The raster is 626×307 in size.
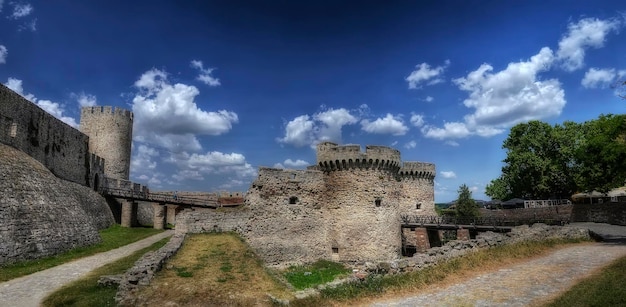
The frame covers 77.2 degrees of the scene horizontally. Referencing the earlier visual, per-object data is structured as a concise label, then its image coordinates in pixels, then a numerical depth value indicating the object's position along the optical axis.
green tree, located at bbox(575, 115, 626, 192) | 20.84
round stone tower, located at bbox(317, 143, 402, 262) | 26.33
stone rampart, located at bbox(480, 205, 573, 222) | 36.94
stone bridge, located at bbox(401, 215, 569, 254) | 30.98
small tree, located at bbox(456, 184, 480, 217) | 40.19
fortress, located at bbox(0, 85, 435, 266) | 24.78
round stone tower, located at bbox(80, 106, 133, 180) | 40.62
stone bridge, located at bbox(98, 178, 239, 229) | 31.87
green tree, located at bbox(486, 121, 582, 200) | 42.64
